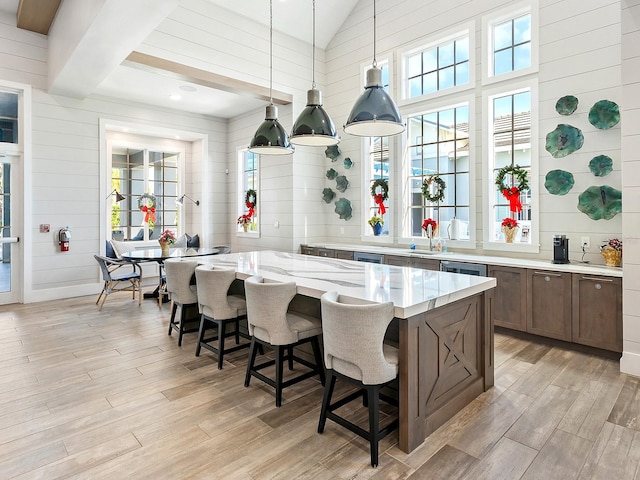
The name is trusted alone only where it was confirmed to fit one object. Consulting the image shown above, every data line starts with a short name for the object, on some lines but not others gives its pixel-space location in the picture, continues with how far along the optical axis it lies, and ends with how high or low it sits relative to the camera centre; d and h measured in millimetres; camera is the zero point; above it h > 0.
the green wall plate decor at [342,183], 6574 +920
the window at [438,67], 5238 +2386
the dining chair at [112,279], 5445 -575
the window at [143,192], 7367 +924
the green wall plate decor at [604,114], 3824 +1202
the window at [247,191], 7805 +955
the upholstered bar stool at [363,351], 2055 -612
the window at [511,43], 4452 +2332
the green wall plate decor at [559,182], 4168 +588
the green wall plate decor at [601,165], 3867 +707
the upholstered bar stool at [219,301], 3258 -531
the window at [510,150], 4613 +1051
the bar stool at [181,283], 3707 -421
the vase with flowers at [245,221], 7789 +348
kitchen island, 2184 -573
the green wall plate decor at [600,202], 3851 +345
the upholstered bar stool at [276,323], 2646 -599
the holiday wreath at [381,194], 6070 +675
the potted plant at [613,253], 3668 -154
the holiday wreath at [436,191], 5441 +680
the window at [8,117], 5598 +1759
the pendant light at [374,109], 2932 +969
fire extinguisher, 6047 +4
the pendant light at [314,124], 3455 +1007
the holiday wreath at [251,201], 7754 +755
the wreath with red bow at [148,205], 7103 +639
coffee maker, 3980 -134
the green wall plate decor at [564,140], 4086 +1018
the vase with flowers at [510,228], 4645 +106
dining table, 5496 -242
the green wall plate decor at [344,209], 6539 +489
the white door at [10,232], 5672 +109
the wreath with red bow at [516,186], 4536 +587
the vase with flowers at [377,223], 6086 +227
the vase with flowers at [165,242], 6097 -50
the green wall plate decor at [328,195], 6816 +747
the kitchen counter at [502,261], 3578 -259
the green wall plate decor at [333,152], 6699 +1461
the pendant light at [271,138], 3959 +1017
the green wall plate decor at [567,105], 4102 +1390
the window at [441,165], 5277 +1021
